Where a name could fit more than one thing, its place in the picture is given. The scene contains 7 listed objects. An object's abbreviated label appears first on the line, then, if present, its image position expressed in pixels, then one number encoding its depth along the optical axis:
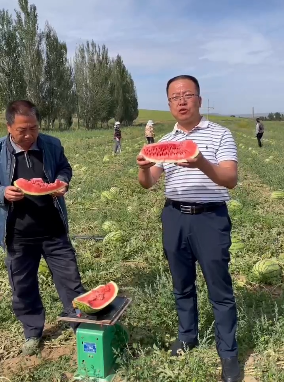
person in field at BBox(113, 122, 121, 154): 16.23
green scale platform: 2.76
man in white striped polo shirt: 2.56
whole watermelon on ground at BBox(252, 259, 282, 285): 4.32
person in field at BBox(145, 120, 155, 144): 16.21
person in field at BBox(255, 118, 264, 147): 20.20
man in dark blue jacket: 3.07
